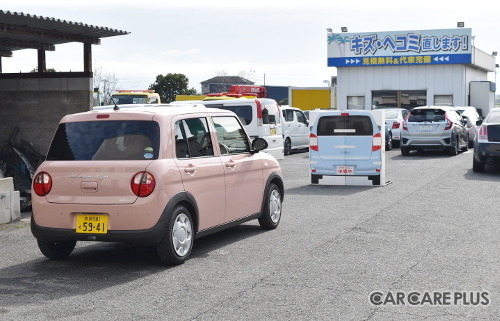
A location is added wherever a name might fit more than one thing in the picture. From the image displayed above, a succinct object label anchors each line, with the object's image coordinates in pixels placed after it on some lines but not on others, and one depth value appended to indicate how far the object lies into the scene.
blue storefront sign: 48.06
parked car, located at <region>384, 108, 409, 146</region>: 31.80
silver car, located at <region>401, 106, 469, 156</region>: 26.61
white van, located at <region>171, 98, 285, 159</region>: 23.11
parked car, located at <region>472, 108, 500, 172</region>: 19.45
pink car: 8.21
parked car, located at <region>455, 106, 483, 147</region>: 32.28
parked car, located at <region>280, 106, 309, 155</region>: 29.25
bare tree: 64.78
